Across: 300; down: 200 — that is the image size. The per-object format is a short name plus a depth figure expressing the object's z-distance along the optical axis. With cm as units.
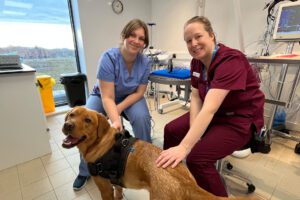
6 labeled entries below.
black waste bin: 310
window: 288
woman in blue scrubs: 130
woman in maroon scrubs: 87
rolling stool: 134
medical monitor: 173
